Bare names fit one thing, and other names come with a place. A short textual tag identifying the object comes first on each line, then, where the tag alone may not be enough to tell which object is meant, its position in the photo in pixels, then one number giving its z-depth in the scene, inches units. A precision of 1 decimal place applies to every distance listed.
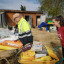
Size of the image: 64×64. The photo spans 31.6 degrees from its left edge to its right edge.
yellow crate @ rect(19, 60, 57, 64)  67.6
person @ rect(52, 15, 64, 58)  89.4
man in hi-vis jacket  91.4
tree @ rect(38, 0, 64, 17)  834.0
